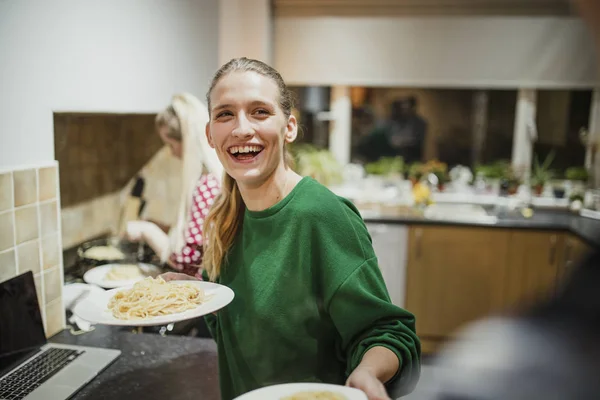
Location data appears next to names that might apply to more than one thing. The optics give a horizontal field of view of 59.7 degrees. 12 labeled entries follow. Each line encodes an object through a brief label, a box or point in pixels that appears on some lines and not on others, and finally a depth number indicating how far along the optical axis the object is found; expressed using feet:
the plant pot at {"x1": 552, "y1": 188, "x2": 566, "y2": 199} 9.40
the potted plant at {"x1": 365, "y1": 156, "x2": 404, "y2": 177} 9.91
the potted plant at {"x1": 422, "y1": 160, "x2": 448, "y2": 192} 9.65
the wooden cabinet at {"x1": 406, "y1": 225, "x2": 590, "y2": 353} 8.20
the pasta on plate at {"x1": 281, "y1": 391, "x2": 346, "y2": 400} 2.00
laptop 2.69
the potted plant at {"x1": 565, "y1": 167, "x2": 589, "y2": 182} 9.44
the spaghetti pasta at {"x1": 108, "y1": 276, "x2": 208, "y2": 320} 2.07
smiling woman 2.16
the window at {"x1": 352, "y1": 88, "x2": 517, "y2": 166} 10.23
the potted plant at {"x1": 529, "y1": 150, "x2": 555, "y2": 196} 9.38
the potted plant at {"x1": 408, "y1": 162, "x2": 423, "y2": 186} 9.49
